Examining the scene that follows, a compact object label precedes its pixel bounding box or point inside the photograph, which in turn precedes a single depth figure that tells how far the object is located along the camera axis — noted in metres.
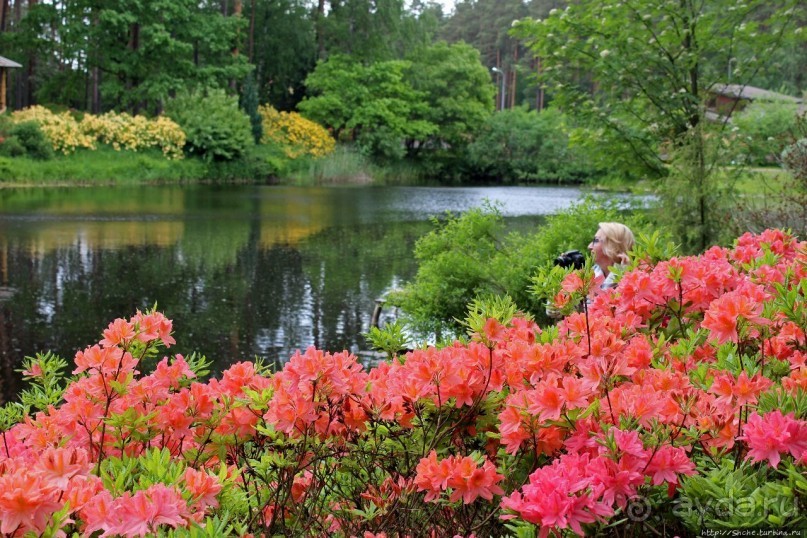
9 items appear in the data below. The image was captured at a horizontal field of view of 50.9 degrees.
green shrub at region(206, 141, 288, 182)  34.31
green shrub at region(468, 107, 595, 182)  44.88
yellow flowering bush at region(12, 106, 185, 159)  30.61
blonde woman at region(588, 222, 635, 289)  5.49
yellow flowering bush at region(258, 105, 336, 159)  39.59
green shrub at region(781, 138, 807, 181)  7.05
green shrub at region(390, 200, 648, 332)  7.01
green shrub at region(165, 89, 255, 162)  34.09
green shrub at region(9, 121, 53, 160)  28.36
